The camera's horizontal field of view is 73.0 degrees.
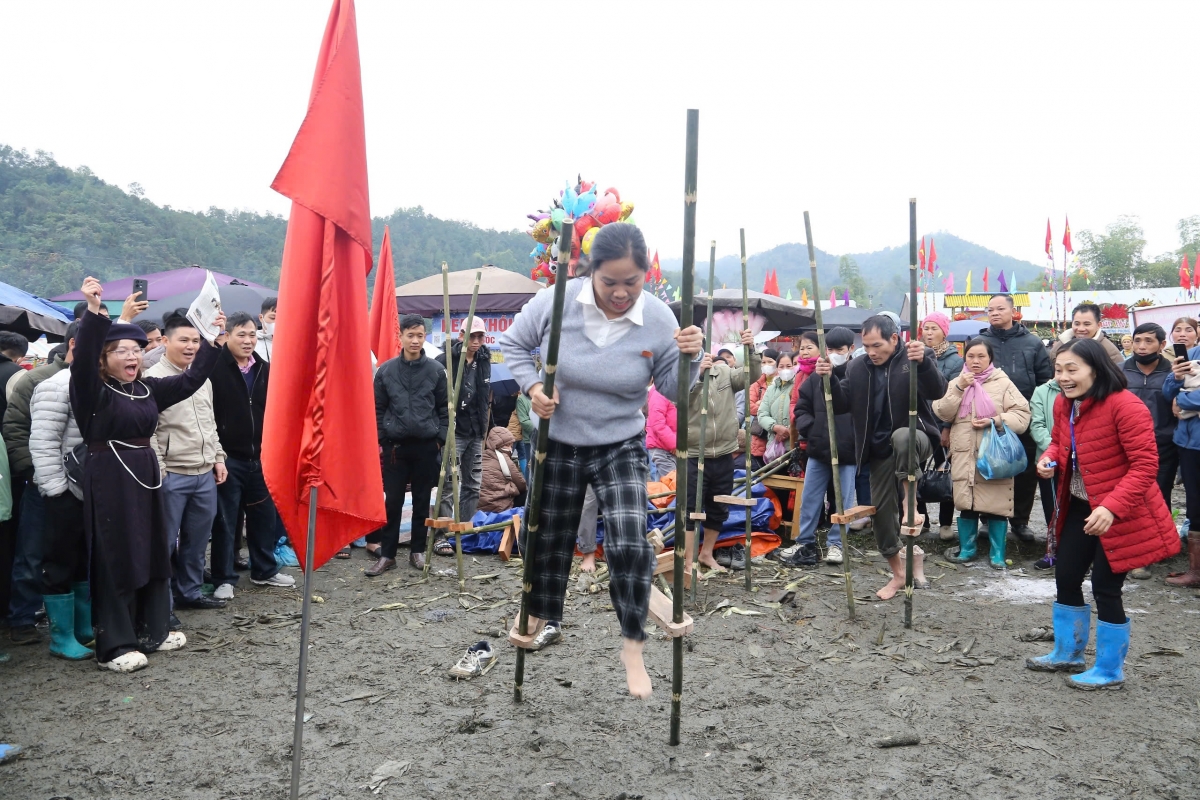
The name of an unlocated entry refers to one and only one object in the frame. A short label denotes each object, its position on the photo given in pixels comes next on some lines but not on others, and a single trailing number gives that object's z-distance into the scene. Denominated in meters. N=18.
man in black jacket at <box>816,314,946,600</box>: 6.33
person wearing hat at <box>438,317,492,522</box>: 8.44
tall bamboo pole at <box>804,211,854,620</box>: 5.95
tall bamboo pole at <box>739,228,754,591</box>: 6.52
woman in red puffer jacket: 4.38
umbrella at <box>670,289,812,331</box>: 13.91
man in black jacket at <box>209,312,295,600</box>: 6.72
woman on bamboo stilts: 3.74
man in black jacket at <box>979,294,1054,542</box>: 8.12
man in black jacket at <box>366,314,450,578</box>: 7.50
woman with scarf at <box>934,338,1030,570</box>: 7.57
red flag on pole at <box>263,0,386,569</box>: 3.28
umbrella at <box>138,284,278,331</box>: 10.75
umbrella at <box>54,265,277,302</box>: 12.01
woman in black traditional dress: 4.99
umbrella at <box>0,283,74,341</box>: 9.11
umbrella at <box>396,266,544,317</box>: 15.23
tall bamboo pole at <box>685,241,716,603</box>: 6.36
